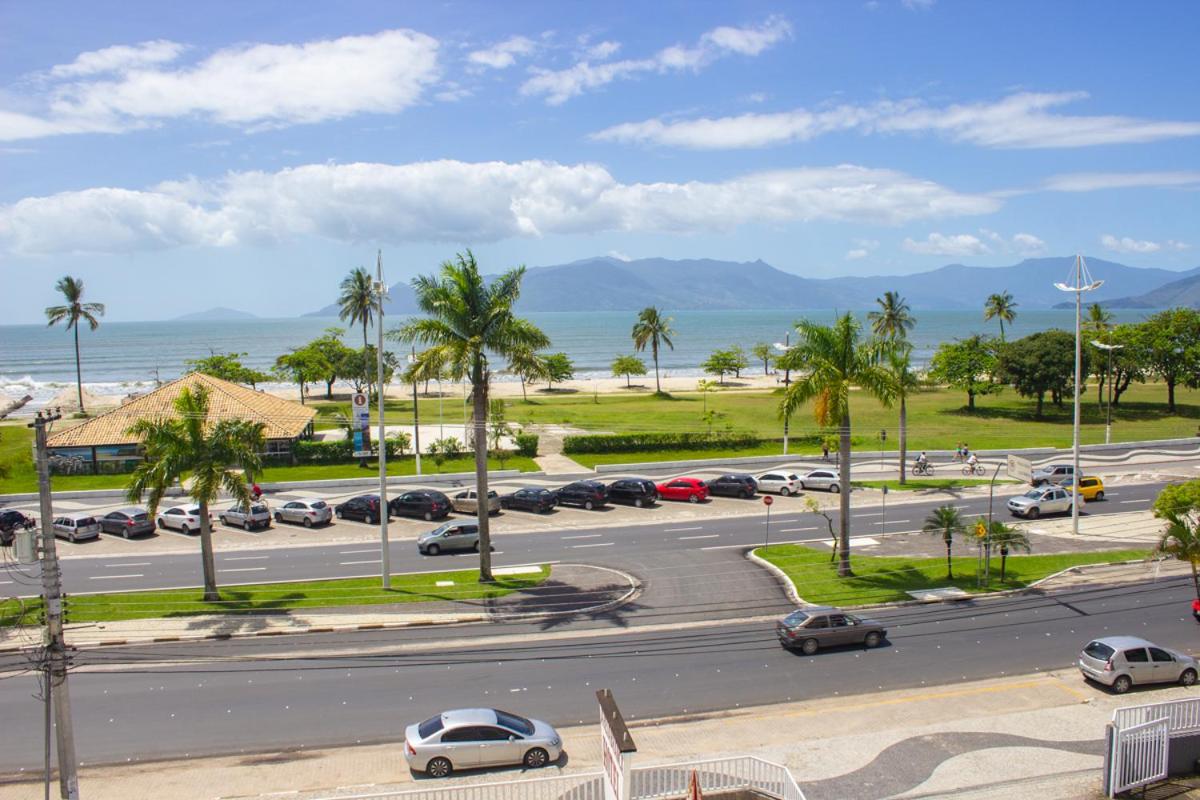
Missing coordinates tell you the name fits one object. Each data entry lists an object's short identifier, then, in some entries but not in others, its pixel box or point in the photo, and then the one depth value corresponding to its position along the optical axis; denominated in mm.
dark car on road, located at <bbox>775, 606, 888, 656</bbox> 24750
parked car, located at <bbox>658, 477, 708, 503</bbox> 47531
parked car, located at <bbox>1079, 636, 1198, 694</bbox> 21609
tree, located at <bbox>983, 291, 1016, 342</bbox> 105562
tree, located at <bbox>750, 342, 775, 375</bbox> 127750
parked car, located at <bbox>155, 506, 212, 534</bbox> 42500
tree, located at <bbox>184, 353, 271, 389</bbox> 86125
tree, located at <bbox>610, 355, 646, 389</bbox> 116750
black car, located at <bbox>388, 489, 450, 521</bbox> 43922
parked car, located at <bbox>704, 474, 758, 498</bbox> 48156
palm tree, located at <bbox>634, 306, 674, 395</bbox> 108938
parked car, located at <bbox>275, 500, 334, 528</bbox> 43250
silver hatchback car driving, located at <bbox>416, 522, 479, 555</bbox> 37344
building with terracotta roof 54438
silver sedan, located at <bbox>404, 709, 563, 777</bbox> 17422
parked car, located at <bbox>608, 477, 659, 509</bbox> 46344
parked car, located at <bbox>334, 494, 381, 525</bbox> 43719
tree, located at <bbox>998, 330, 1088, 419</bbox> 76938
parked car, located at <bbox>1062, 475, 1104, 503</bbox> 45625
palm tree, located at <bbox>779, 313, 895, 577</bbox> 30234
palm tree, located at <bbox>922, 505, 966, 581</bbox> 30656
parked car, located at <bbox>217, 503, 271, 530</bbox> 42844
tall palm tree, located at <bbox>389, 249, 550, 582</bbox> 30281
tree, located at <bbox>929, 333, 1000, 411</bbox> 81125
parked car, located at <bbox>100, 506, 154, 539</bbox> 41406
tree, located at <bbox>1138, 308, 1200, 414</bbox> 80188
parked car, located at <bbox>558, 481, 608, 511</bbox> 46219
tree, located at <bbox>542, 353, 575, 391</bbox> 104962
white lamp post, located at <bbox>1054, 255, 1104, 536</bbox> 35156
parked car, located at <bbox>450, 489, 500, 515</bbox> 44875
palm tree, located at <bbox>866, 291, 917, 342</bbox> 72250
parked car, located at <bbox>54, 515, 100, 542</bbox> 40812
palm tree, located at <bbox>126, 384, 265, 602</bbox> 29578
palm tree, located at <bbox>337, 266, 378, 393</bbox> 69562
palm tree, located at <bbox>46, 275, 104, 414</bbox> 86500
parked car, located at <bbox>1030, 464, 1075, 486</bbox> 48500
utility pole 15312
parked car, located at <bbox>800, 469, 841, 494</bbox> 48750
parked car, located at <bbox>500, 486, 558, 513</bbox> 45562
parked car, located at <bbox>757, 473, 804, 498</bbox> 48844
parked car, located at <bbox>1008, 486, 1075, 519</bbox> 42406
